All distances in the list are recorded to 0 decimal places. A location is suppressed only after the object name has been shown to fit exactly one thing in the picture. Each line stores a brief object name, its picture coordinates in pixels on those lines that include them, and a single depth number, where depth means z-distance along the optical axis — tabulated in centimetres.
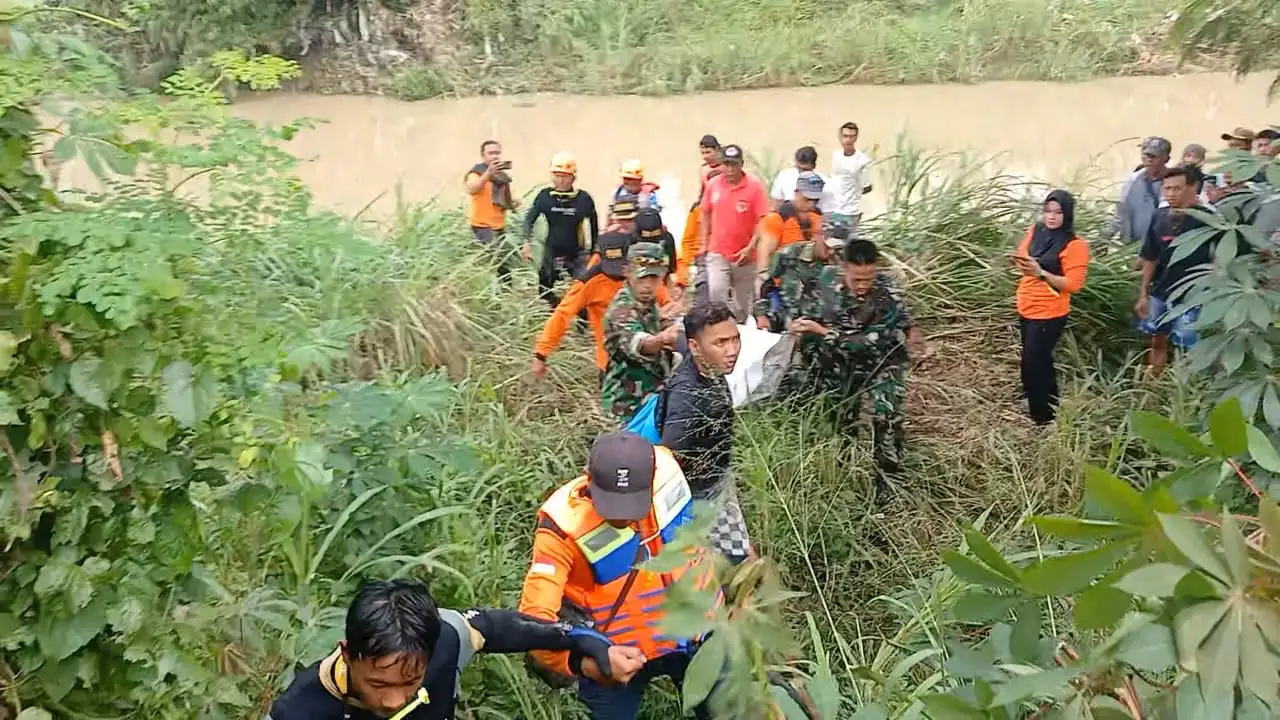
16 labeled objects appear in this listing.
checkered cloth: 265
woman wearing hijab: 432
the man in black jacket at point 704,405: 305
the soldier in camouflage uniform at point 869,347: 378
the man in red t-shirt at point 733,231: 579
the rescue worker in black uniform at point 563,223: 591
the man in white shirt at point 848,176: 692
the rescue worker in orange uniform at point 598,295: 425
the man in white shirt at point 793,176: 630
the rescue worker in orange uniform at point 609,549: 224
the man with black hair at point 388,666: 173
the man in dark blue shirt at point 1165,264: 440
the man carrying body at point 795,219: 540
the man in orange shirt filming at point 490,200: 629
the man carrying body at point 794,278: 430
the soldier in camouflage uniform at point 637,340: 375
